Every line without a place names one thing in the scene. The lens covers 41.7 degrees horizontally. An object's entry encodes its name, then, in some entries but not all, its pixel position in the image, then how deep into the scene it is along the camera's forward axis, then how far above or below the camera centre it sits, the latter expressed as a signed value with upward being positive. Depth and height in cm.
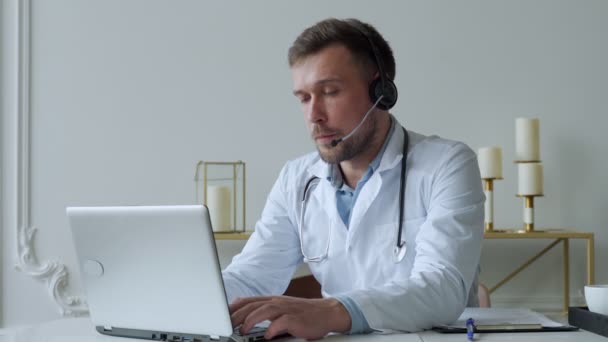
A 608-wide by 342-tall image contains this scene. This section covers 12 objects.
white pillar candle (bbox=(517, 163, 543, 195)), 283 -3
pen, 124 -25
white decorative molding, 310 -18
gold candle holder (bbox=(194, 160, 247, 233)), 304 -4
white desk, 124 -27
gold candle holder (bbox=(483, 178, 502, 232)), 287 -12
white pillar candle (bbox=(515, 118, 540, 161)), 285 +11
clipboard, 131 -27
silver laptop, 118 -16
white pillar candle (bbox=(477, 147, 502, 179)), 284 +3
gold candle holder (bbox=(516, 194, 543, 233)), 287 -16
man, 174 -5
